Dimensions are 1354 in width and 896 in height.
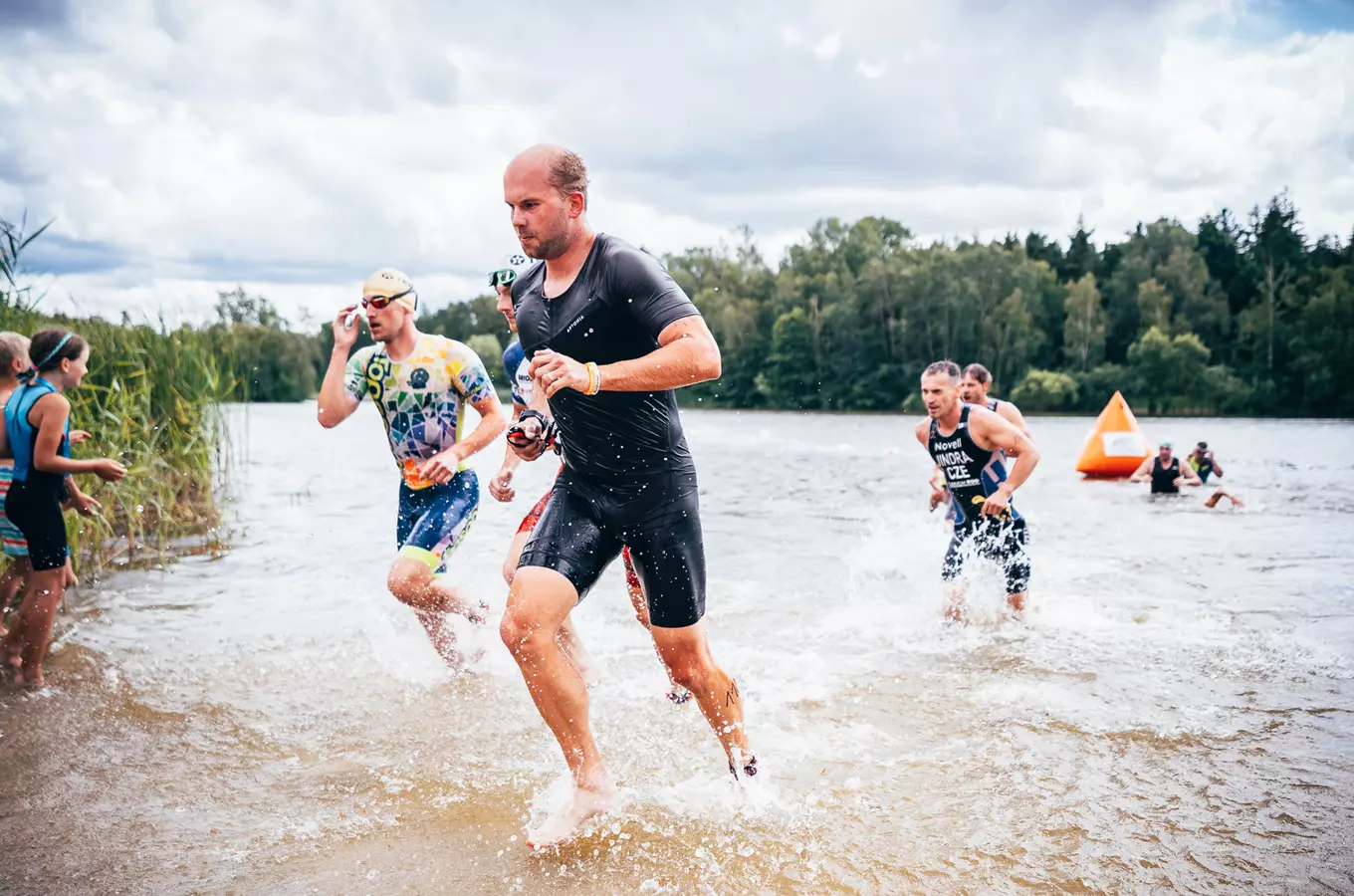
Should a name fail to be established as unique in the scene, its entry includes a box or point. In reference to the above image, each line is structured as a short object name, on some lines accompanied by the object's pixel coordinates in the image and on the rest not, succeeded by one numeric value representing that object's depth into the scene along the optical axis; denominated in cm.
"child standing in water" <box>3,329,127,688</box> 497
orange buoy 1947
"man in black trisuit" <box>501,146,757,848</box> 325
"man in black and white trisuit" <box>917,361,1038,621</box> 667
